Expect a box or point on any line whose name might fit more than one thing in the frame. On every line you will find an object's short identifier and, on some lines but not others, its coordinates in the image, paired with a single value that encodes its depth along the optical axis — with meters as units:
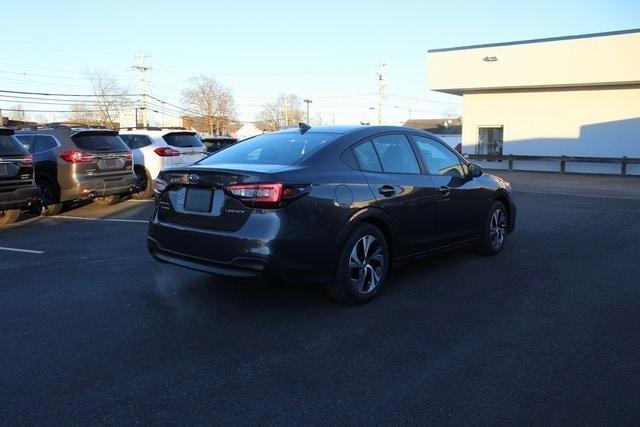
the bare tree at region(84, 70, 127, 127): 64.69
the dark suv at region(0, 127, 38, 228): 9.12
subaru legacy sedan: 4.60
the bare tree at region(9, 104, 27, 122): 63.22
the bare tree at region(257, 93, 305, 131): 92.50
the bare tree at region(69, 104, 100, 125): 65.12
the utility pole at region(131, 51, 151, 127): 61.38
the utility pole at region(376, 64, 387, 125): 60.88
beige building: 22.34
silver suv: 11.00
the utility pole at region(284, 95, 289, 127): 88.72
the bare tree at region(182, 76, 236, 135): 72.25
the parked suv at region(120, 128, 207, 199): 13.80
